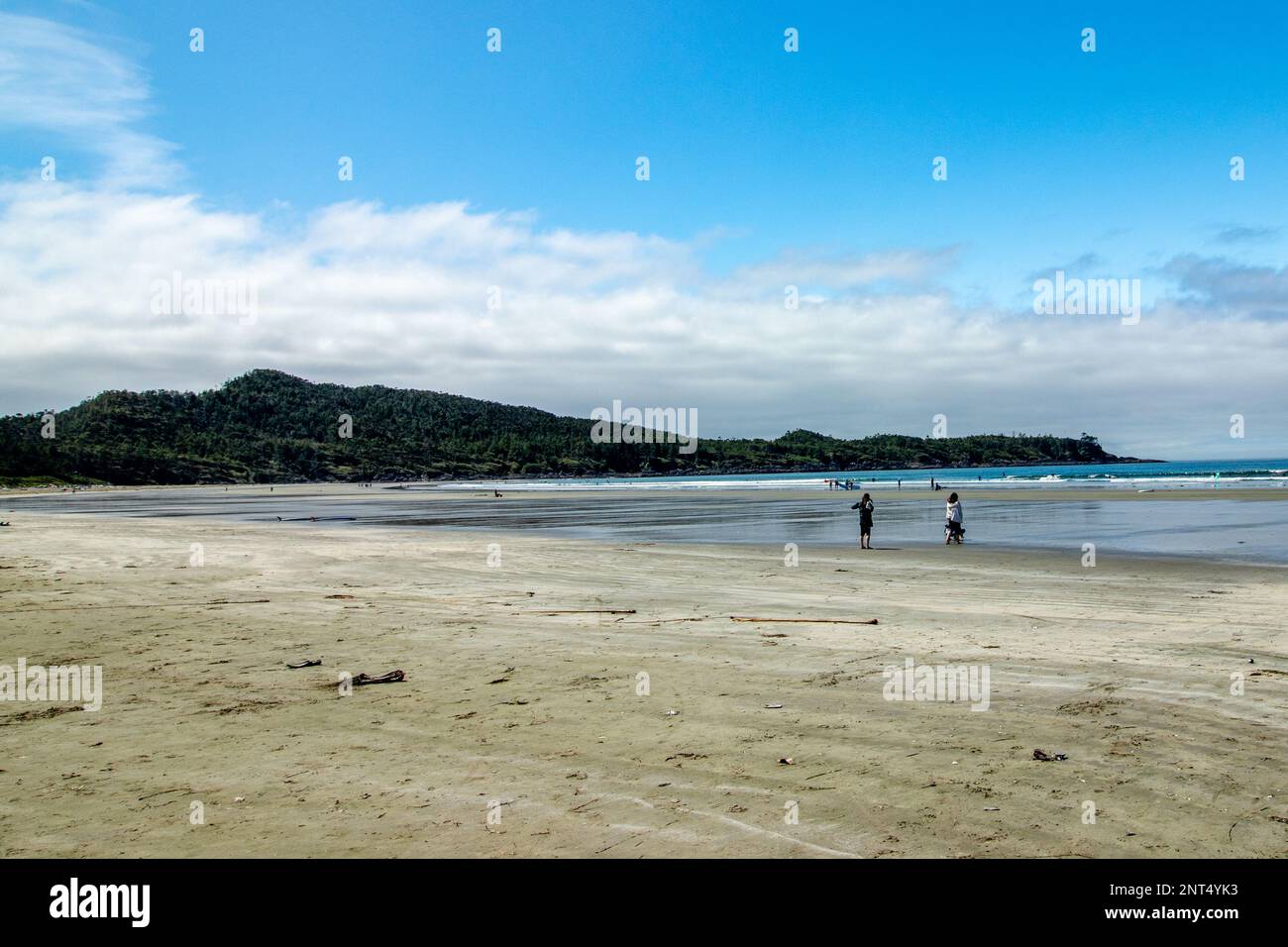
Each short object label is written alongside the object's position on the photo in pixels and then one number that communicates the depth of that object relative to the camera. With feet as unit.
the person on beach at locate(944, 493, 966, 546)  89.81
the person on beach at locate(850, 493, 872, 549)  87.25
